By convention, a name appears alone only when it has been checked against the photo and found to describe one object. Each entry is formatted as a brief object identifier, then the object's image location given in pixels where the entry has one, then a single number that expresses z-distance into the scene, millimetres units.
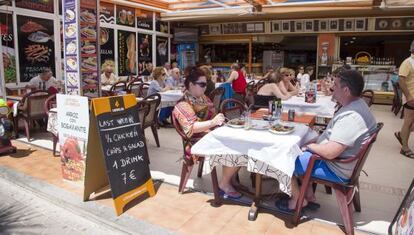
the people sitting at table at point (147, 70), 11569
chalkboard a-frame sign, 2889
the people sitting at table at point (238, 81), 8164
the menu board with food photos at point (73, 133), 3260
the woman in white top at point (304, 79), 8008
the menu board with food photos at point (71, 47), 3373
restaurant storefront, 7363
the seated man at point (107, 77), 8211
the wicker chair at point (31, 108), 5227
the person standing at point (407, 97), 4492
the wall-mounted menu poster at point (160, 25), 11875
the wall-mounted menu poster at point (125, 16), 10328
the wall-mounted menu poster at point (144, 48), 11355
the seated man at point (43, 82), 6422
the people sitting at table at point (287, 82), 5770
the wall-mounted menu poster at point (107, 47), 9906
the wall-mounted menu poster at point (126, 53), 10580
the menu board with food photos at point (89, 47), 3461
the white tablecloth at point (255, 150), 2463
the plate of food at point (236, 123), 2865
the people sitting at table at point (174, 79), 7176
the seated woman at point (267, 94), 5062
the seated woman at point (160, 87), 6533
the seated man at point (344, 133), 2412
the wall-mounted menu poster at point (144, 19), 11039
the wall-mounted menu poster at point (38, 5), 7503
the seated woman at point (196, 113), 3088
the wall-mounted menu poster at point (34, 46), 7590
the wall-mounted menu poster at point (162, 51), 12305
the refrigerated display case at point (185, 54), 13102
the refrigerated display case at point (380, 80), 9570
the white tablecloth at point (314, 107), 4852
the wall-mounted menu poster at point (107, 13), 9758
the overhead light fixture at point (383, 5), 8495
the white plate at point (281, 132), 2654
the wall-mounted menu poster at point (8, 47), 7133
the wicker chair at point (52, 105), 4510
